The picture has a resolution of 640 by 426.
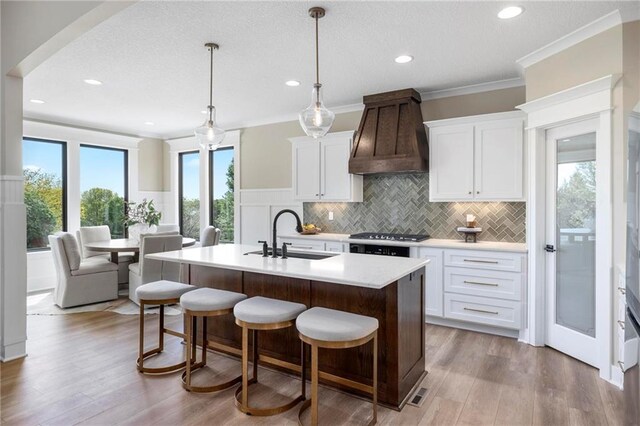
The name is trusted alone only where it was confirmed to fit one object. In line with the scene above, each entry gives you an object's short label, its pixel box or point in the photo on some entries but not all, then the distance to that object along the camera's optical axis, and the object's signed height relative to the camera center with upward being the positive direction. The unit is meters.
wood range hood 4.29 +0.88
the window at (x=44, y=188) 5.79 +0.35
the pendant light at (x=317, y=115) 2.77 +0.71
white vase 5.69 -0.30
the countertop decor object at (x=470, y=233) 4.14 -0.25
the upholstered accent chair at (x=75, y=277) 4.65 -0.85
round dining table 4.84 -0.47
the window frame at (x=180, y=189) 7.46 +0.43
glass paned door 3.14 -0.27
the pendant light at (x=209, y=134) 3.43 +0.71
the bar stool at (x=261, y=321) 2.33 -0.69
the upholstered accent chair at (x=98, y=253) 5.64 -0.65
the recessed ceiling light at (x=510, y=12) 2.63 +1.42
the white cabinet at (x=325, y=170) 4.98 +0.56
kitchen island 2.43 -0.65
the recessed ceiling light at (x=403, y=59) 3.49 +1.43
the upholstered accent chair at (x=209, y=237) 5.37 -0.38
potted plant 5.73 -0.17
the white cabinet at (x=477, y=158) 3.87 +0.57
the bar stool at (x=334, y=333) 2.06 -0.68
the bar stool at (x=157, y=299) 2.93 -0.69
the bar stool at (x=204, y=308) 2.62 -0.68
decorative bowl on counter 5.24 -0.27
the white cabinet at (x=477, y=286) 3.66 -0.78
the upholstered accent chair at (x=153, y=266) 4.59 -0.72
